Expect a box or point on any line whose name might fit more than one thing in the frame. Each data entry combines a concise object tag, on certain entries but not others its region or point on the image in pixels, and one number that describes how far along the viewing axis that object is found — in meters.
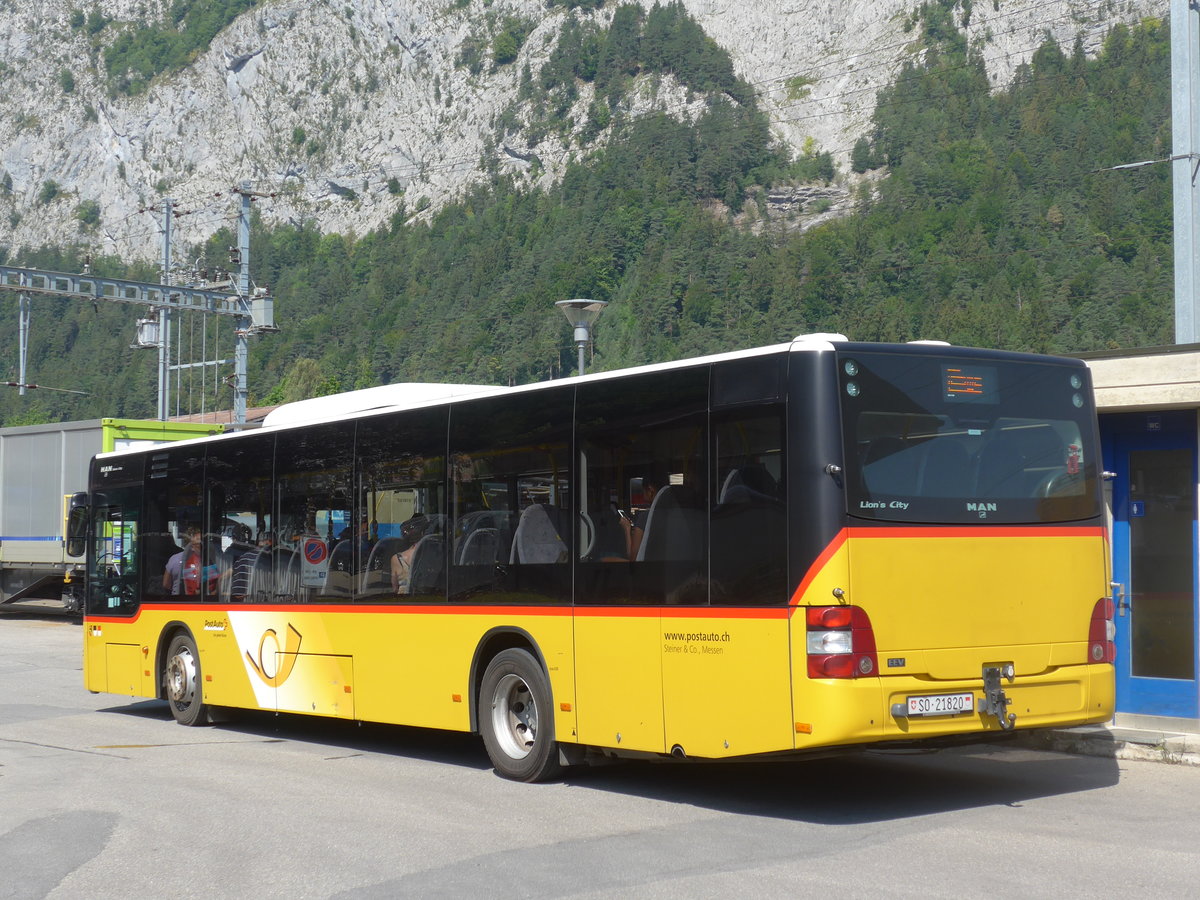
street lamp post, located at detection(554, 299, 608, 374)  20.27
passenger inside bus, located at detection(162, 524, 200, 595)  13.80
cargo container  29.44
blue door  11.71
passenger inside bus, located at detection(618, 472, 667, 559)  9.10
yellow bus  8.16
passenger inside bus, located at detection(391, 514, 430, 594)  11.12
